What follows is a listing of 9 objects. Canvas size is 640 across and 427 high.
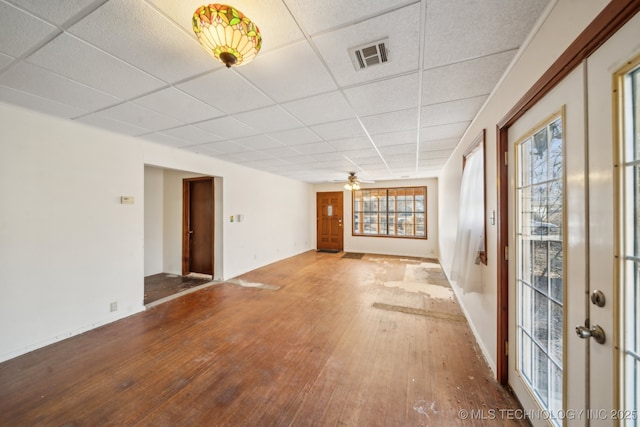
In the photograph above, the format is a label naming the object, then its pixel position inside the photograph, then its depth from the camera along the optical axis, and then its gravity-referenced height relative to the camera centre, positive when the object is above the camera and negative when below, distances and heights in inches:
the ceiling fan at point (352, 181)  230.5 +34.2
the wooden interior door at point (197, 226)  191.4 -11.1
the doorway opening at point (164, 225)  193.2 -10.4
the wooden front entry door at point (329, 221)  315.3 -10.2
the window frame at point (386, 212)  273.2 +2.5
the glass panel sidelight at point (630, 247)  30.2 -4.5
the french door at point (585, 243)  31.1 -5.2
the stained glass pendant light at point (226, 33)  42.8 +36.2
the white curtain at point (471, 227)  92.4 -5.9
